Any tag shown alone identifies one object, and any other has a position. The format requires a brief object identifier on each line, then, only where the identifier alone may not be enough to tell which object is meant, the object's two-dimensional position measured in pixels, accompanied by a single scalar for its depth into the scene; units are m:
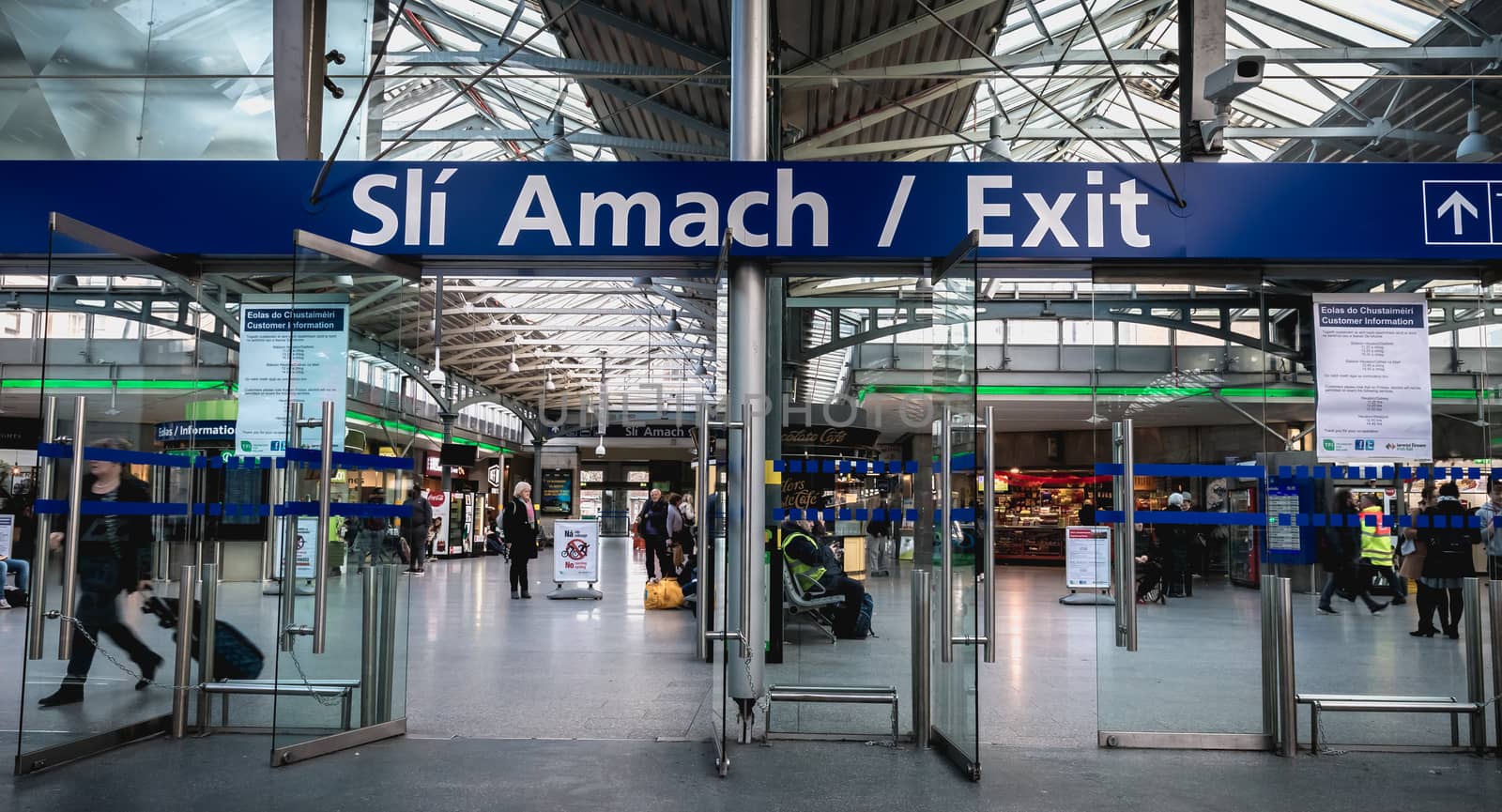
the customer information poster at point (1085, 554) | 11.83
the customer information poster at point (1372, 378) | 5.27
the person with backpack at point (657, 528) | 13.91
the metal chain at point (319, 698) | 4.63
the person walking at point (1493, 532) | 5.08
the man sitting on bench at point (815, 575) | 5.27
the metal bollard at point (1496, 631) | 5.04
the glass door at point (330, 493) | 4.57
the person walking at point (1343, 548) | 5.19
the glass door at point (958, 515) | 4.52
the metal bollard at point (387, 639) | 5.01
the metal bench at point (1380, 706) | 4.97
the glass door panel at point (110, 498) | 4.38
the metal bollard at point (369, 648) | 4.95
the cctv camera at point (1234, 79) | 5.03
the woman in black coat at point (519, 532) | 13.59
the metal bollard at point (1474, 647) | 5.08
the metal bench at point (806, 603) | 5.33
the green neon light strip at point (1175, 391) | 4.96
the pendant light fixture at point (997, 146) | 12.14
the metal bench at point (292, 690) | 4.65
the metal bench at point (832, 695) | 5.13
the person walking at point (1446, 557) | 5.12
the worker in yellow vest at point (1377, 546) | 5.18
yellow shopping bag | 11.80
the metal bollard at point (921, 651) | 5.03
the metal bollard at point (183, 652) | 4.99
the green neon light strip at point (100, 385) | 4.67
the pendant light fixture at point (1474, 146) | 9.08
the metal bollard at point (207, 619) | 5.22
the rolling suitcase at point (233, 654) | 5.33
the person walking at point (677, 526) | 13.37
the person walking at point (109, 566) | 4.96
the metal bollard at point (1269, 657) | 5.05
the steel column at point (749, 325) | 5.05
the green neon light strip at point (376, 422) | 4.89
